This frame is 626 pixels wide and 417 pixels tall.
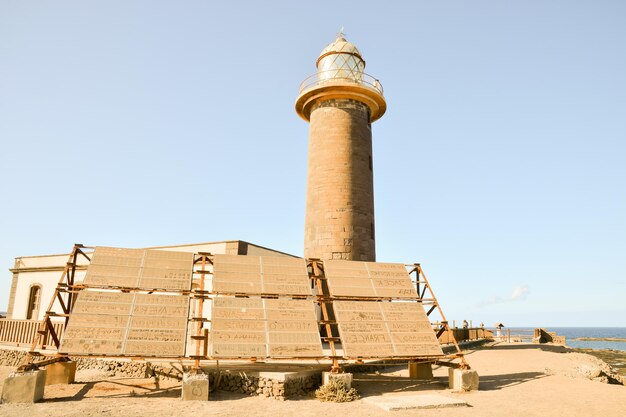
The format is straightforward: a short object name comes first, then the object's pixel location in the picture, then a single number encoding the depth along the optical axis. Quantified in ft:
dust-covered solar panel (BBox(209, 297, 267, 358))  32.01
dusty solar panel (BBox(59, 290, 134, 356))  30.63
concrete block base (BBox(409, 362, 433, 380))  42.01
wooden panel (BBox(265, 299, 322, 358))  33.12
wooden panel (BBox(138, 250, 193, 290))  36.14
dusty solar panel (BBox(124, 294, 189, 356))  31.07
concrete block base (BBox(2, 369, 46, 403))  28.37
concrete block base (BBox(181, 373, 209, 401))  30.40
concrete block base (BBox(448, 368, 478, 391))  35.68
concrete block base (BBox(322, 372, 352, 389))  32.99
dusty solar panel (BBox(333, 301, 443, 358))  35.09
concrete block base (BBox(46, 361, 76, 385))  35.62
